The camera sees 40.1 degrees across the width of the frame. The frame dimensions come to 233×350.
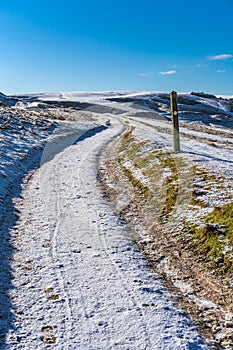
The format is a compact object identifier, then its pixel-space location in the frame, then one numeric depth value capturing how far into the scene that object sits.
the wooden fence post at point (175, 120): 13.27
